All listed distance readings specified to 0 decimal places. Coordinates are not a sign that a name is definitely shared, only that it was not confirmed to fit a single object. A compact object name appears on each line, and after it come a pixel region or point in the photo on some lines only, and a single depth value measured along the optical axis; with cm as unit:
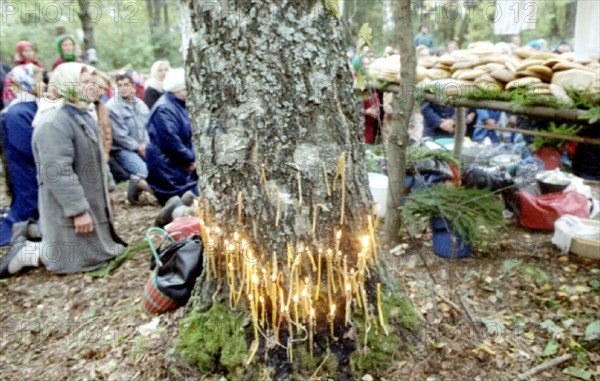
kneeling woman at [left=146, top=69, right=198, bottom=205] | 529
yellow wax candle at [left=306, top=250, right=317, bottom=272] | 236
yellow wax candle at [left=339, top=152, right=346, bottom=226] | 236
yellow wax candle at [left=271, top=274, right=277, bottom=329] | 233
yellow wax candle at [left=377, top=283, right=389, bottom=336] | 243
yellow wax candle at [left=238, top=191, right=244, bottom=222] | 238
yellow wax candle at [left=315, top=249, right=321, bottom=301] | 239
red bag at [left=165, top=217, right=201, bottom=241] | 386
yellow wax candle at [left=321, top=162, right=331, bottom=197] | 237
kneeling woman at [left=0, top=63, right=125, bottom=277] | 366
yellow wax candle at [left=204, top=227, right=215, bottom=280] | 256
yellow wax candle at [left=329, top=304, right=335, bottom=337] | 234
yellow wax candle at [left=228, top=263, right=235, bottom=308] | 246
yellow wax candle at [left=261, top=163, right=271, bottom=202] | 232
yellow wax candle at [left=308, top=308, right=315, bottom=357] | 237
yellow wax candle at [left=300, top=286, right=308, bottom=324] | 241
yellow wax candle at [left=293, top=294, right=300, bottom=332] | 234
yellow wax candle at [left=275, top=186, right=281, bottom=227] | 235
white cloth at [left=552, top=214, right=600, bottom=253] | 420
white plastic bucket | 536
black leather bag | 291
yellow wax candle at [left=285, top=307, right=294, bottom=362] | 238
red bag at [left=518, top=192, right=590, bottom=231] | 486
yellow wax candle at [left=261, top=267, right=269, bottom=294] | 243
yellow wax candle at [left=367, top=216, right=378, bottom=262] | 247
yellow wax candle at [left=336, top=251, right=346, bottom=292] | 243
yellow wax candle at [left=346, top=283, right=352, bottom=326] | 239
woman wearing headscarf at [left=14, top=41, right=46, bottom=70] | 733
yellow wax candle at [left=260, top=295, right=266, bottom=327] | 238
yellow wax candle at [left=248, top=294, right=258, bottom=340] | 235
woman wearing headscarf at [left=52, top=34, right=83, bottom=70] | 716
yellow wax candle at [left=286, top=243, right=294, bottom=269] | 238
